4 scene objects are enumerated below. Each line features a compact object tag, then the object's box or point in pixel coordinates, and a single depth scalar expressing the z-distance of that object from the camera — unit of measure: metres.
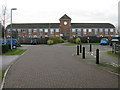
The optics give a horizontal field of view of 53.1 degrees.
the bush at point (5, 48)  12.81
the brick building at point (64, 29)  48.64
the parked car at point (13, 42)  15.89
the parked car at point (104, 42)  25.00
